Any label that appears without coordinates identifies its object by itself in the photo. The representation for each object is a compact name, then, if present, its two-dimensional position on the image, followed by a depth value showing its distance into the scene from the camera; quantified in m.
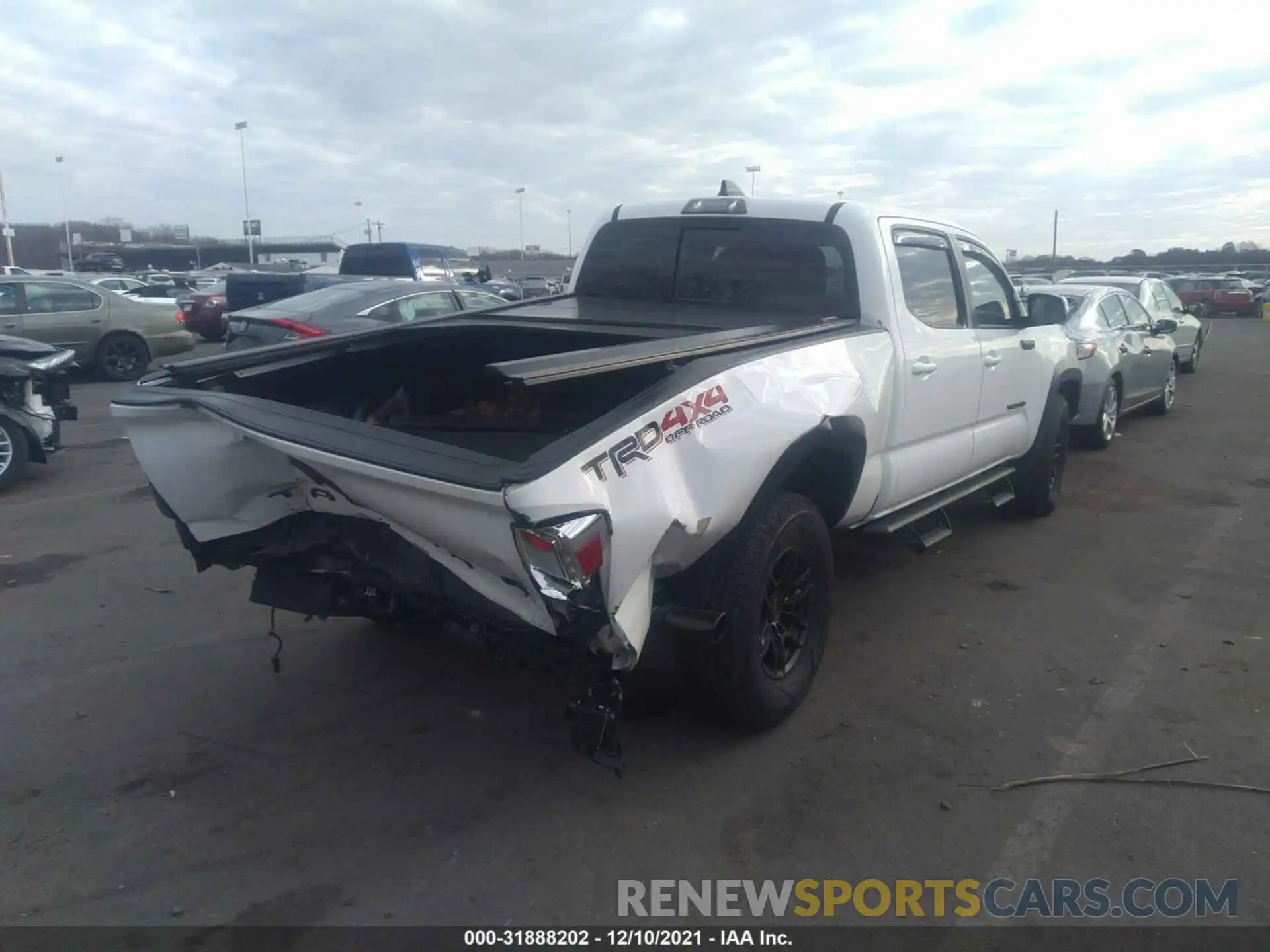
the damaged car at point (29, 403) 8.28
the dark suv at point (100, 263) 51.38
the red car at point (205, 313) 21.89
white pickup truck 3.02
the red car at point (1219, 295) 36.62
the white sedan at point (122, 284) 28.81
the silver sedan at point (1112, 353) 9.97
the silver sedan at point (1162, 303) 12.77
